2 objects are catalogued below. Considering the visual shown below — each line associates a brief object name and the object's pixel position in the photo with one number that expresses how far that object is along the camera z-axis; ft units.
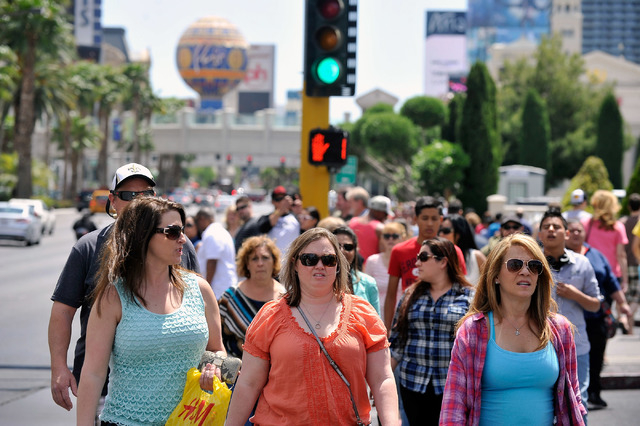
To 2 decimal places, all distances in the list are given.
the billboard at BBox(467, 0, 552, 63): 588.50
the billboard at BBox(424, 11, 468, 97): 503.65
